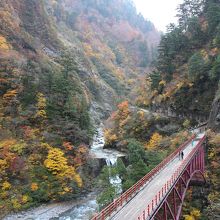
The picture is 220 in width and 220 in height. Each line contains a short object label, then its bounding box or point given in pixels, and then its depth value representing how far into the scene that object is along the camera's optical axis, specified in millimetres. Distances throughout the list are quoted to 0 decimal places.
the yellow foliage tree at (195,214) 37166
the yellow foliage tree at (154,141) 54375
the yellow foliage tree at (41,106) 52469
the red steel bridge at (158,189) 23031
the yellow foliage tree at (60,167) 46375
